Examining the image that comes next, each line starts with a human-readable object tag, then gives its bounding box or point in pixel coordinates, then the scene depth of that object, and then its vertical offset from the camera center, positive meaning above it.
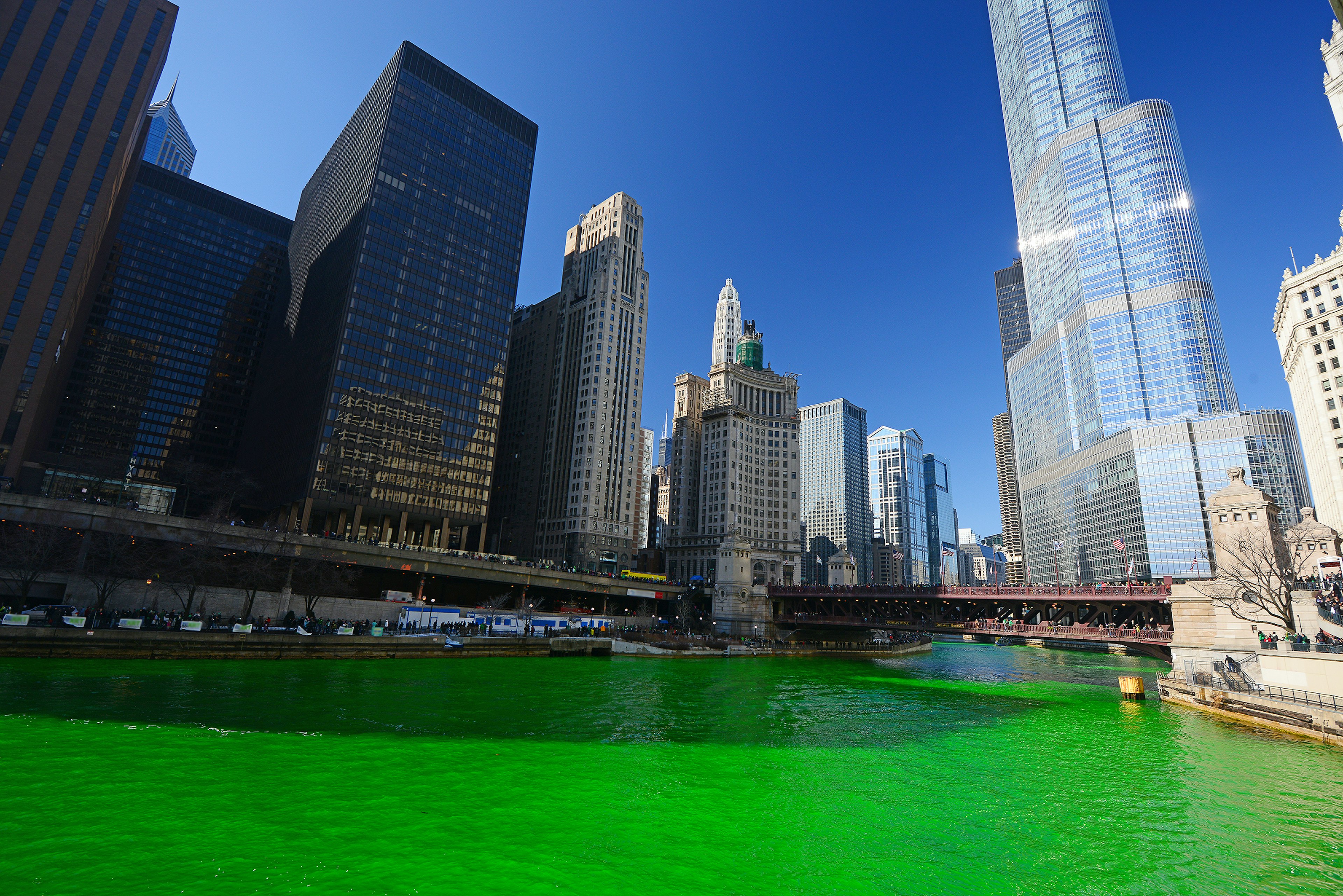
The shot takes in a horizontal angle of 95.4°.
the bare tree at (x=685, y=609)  123.19 -2.40
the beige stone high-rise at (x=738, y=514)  184.00 +26.38
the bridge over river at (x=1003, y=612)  76.81 +0.25
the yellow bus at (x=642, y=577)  142.12 +4.15
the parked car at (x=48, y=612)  50.00 -4.15
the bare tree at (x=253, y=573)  68.56 +0.18
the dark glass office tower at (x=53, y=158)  94.44 +65.45
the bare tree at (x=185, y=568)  64.12 +0.20
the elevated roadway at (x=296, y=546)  65.88 +4.05
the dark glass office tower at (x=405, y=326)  115.94 +52.15
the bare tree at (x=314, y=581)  75.00 -0.42
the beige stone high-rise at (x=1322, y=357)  90.94 +41.21
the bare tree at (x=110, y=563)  59.75 +0.34
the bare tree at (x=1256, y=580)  50.44 +4.02
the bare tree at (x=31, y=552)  56.00 +0.98
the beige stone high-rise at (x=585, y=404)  159.75 +51.85
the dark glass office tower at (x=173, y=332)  148.00 +62.02
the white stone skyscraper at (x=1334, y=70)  99.19 +89.83
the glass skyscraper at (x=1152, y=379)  164.12 +69.41
